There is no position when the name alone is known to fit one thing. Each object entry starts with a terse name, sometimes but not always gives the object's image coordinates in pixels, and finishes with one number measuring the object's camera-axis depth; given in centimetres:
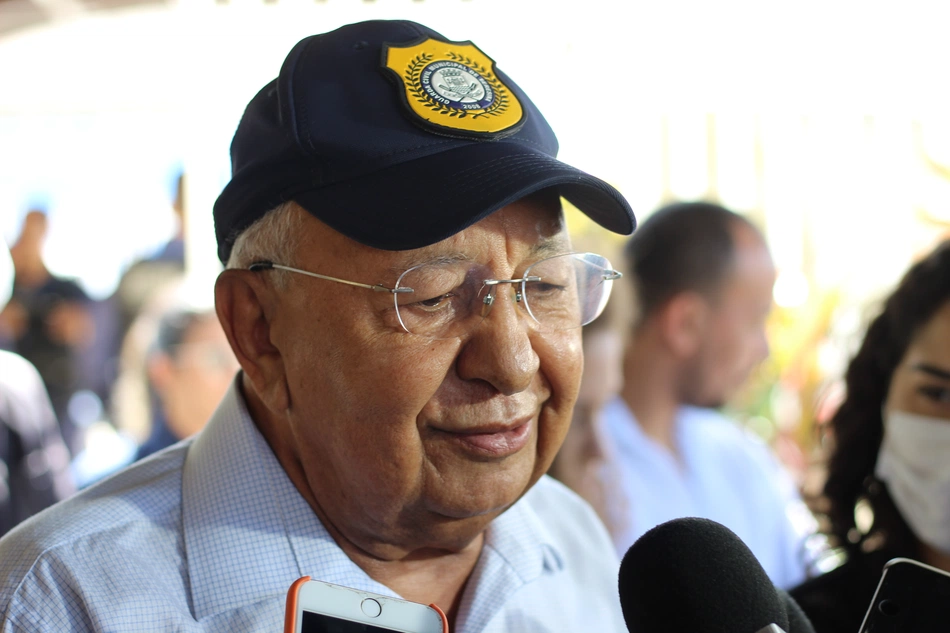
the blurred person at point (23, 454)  457
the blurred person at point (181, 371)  382
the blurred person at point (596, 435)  310
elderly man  129
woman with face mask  203
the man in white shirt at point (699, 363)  344
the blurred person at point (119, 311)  705
